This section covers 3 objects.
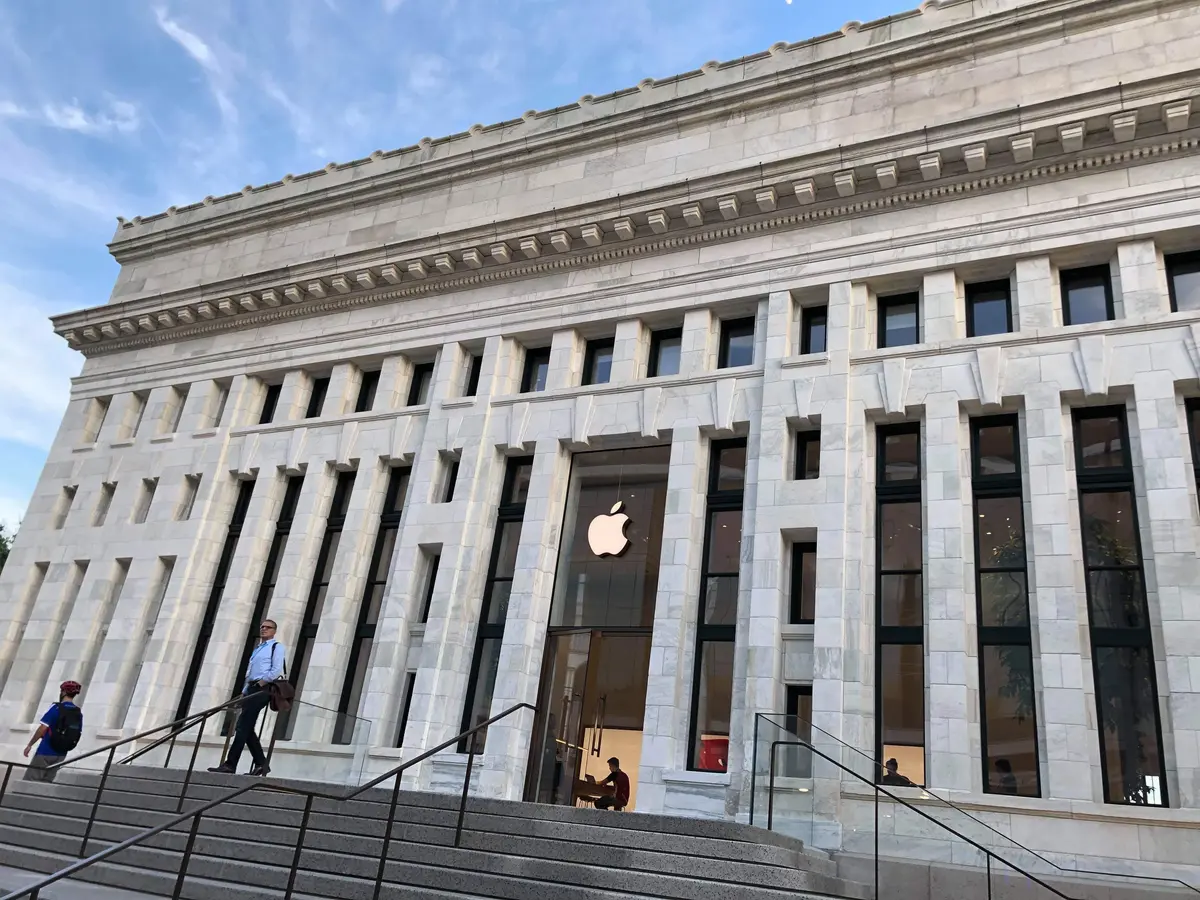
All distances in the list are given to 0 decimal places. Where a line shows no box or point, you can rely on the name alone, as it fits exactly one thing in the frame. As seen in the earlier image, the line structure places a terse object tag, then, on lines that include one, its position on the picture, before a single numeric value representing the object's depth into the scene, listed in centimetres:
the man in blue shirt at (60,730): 1579
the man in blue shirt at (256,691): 1468
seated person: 1581
